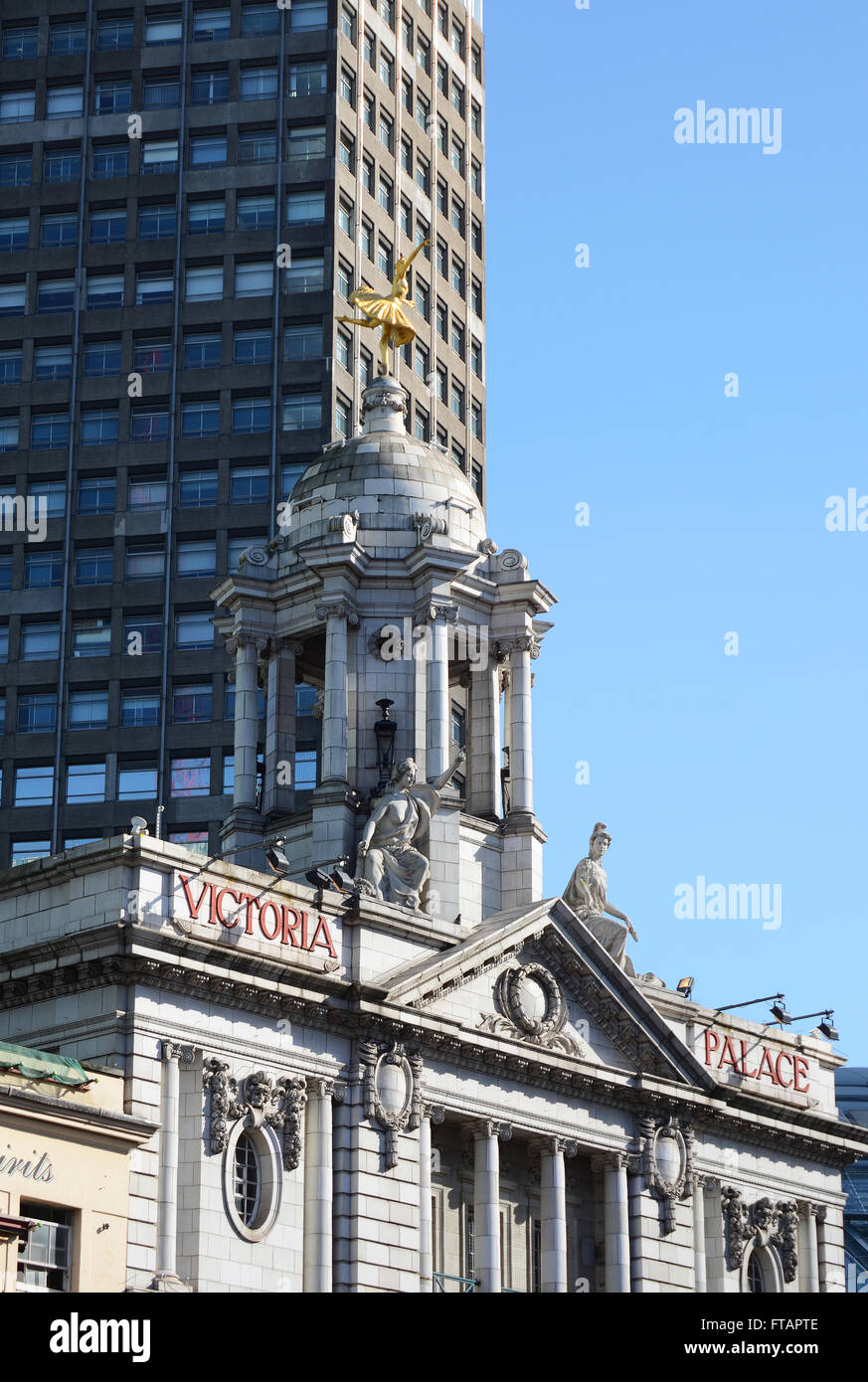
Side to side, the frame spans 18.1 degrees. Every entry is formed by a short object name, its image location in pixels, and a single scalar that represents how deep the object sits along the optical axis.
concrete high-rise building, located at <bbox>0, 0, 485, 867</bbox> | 120.12
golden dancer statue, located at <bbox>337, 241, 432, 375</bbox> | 85.06
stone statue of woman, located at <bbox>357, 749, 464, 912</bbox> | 72.12
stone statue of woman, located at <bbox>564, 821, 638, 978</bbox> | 75.88
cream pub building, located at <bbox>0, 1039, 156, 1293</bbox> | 55.59
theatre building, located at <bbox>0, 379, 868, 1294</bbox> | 63.06
